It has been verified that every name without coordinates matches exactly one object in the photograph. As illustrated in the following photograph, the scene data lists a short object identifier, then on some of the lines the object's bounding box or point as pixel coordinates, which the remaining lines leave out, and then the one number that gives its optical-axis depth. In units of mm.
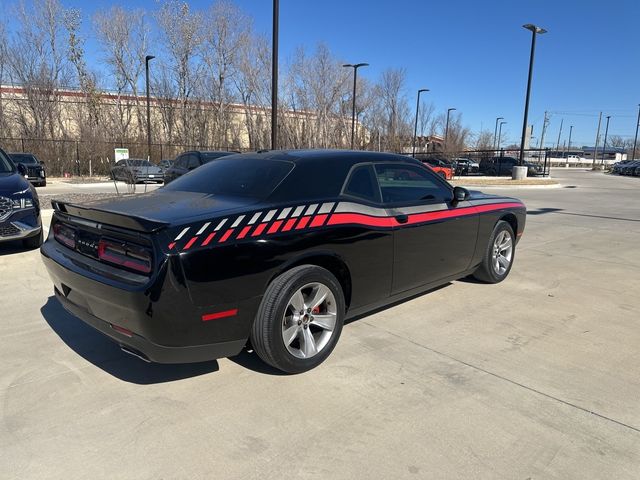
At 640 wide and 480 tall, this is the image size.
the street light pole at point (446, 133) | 62088
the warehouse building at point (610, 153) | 120138
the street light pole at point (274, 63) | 14786
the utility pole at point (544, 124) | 96062
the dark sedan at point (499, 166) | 38312
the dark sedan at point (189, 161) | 14487
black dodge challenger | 2689
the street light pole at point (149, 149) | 32944
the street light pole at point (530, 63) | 24448
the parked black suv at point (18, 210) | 6254
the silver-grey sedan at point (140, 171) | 22878
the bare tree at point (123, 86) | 42500
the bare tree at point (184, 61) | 43344
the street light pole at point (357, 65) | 34531
